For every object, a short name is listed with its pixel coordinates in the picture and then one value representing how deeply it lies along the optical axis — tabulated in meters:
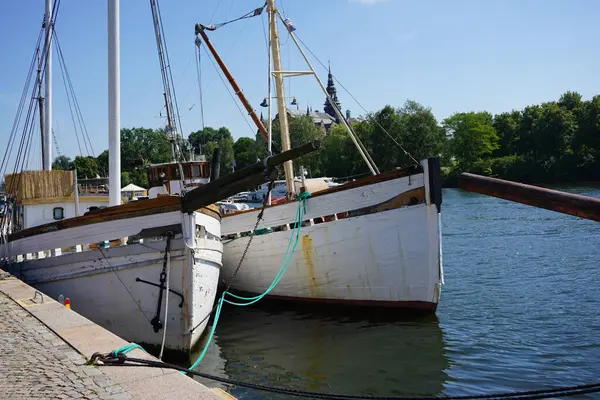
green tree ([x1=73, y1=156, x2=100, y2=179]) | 83.19
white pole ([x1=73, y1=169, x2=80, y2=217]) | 12.54
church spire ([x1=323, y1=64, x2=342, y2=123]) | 143.57
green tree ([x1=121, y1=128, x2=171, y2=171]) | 114.74
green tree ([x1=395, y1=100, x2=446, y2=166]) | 74.00
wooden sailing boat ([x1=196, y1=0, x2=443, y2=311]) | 11.26
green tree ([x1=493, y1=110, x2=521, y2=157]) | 82.25
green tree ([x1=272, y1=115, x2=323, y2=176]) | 74.30
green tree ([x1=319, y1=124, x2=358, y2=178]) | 73.88
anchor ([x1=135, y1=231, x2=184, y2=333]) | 8.88
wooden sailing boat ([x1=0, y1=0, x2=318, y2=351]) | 8.88
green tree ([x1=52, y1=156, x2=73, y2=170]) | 91.18
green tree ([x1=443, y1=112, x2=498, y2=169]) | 85.56
